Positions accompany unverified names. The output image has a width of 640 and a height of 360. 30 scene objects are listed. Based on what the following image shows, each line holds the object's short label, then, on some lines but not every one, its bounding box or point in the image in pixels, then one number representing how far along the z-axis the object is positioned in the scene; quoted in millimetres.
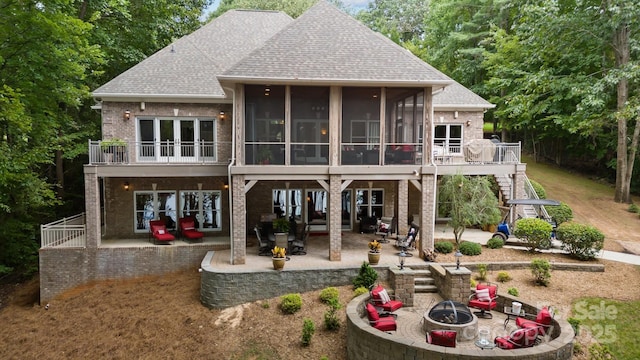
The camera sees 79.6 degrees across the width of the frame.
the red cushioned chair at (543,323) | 9078
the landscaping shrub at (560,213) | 18025
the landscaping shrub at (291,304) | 11195
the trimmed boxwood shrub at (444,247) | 14344
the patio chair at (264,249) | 14234
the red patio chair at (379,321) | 9383
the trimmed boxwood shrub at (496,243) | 15047
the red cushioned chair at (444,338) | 8492
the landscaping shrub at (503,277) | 12328
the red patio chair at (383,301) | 10272
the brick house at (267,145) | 13312
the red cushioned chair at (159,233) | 15078
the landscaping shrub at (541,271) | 11945
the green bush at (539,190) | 20075
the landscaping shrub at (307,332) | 9891
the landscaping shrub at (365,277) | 12023
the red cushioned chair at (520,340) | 8438
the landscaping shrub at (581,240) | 13416
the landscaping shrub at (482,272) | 12477
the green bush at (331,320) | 10305
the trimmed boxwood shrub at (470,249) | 14133
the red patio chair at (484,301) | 10500
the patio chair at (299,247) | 14078
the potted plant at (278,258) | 12250
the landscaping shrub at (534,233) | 14367
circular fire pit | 9141
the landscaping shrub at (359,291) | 11541
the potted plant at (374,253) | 12828
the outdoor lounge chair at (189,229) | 15734
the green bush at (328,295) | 11445
